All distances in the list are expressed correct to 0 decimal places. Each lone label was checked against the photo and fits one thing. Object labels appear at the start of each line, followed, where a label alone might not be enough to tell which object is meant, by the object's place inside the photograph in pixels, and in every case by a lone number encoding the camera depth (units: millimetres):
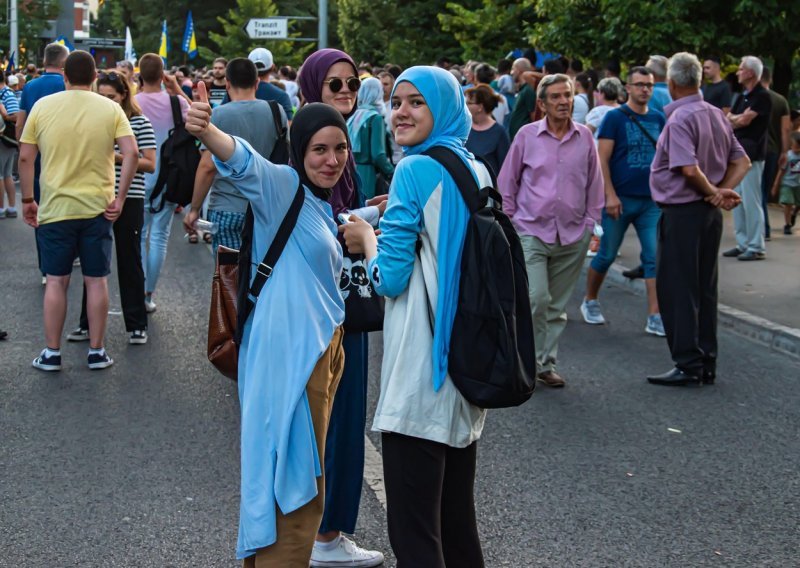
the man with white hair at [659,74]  11352
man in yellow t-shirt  7445
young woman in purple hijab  4543
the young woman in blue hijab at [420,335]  3584
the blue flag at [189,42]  38906
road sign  30303
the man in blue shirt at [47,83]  10773
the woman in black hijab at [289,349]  3734
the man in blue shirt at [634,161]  9227
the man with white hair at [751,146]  12539
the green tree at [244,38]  58569
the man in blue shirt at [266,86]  9992
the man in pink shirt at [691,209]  7449
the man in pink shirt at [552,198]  7410
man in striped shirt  14570
